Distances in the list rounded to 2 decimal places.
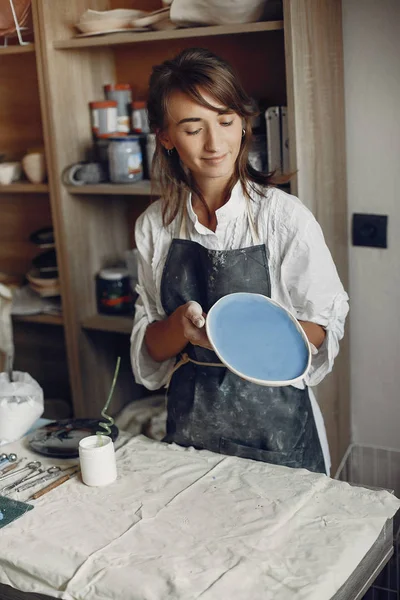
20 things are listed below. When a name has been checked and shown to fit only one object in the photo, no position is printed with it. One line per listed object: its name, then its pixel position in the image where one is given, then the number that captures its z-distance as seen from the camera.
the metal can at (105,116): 2.46
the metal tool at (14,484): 1.52
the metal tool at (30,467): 1.59
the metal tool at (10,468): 1.60
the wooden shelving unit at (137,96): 2.00
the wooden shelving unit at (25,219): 2.82
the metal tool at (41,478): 1.53
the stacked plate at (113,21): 2.22
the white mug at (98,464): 1.51
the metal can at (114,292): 2.58
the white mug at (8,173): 2.69
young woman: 1.60
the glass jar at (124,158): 2.38
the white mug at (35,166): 2.56
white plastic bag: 1.74
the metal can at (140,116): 2.46
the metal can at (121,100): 2.50
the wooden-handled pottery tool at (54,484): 1.49
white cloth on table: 1.21
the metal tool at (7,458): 1.64
